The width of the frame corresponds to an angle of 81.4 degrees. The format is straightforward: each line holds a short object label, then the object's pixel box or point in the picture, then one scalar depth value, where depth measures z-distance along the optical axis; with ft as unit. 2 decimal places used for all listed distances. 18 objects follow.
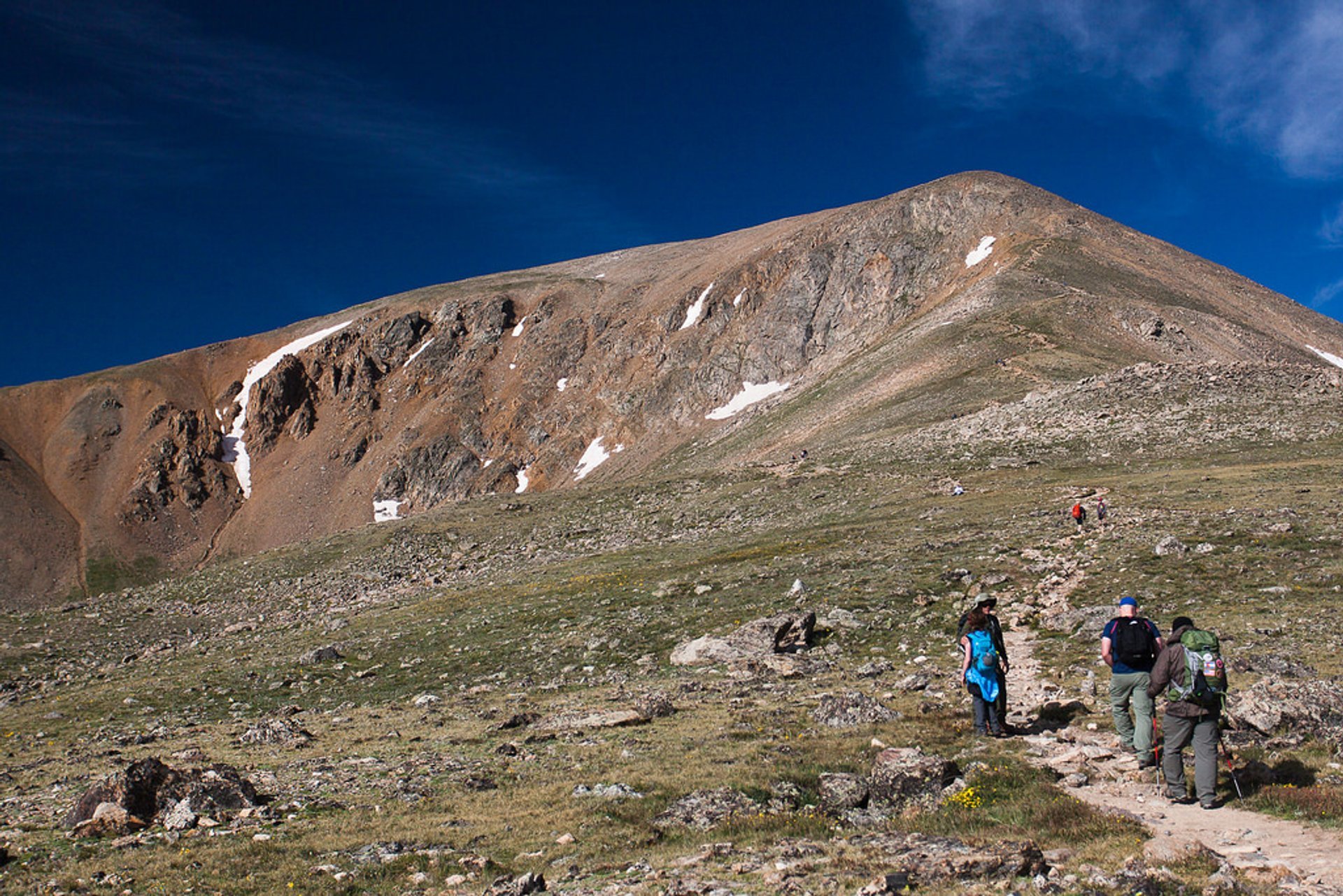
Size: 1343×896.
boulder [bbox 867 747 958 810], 37.47
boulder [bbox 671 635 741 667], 77.46
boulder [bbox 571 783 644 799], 40.75
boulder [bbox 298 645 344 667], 97.19
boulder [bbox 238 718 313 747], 59.52
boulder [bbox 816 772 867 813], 37.93
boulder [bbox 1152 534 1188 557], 85.25
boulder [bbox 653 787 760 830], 36.96
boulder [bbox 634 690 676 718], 57.62
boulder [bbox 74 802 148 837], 38.24
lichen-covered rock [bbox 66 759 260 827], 39.81
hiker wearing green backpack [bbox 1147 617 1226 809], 34.63
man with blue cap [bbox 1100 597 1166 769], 39.70
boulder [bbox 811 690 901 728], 51.21
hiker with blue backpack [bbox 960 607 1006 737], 46.19
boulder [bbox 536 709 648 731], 56.34
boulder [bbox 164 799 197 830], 38.81
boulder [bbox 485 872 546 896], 29.57
